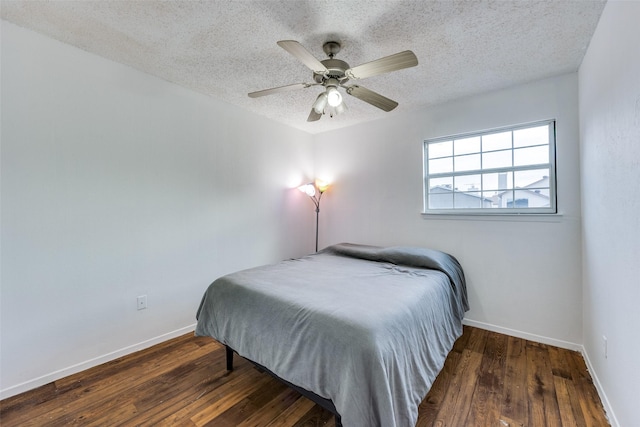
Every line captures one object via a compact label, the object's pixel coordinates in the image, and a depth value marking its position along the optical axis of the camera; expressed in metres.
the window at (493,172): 2.50
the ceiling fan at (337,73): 1.55
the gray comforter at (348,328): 1.20
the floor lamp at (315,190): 3.75
